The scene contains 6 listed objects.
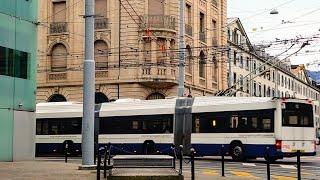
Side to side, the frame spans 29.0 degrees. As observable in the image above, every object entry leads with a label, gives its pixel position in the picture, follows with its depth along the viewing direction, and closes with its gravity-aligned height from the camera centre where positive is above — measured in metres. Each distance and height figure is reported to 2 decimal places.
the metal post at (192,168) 15.84 -1.30
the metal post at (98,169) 14.55 -1.23
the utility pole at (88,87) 19.79 +0.96
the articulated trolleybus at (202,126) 27.42 -0.45
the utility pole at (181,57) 33.84 +3.42
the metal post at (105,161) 16.56 -1.21
